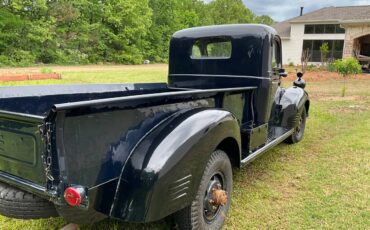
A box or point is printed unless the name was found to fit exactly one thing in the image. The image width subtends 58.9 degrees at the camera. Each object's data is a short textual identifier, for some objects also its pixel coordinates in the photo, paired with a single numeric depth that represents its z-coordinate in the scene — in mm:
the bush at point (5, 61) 26395
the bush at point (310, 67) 24195
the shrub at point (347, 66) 13516
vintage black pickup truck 1789
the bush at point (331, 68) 22234
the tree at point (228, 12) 56625
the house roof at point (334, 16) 24391
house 28344
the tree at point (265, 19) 79538
